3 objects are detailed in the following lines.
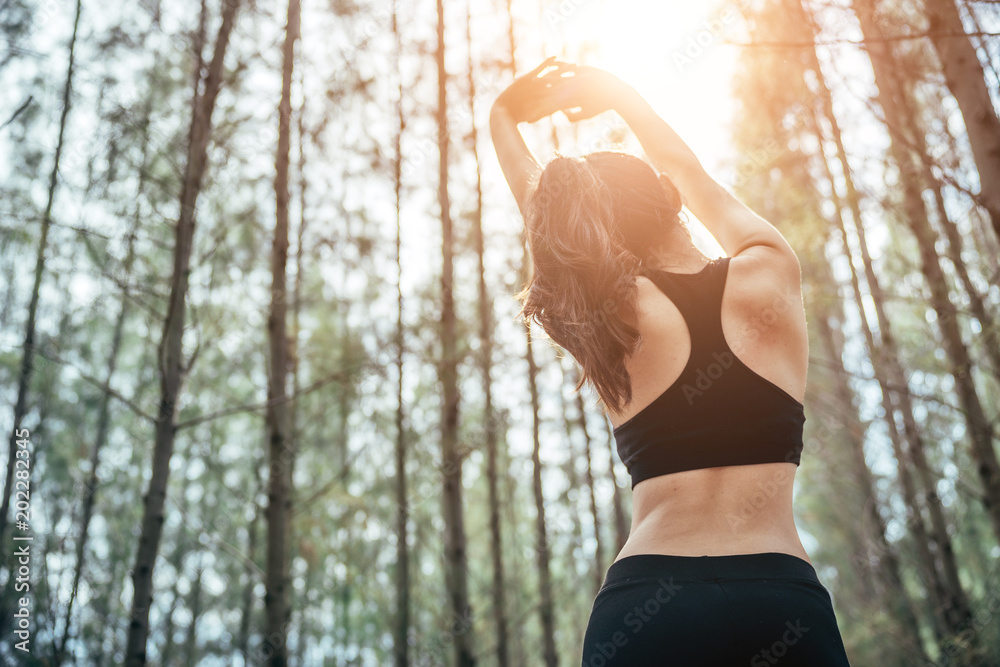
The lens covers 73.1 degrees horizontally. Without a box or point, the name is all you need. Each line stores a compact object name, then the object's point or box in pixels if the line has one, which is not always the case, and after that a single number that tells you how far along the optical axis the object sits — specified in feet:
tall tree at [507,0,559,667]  24.62
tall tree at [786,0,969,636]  17.87
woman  3.49
